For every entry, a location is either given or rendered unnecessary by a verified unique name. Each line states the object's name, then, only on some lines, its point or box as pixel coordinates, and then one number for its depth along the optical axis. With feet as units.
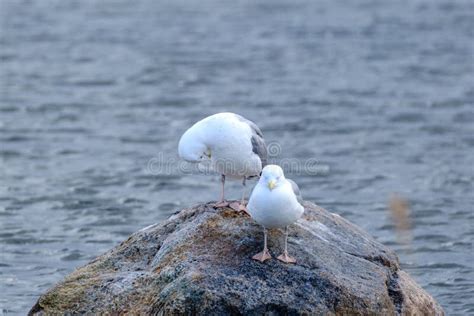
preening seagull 53.57
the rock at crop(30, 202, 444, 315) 48.57
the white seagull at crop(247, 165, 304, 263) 48.70
